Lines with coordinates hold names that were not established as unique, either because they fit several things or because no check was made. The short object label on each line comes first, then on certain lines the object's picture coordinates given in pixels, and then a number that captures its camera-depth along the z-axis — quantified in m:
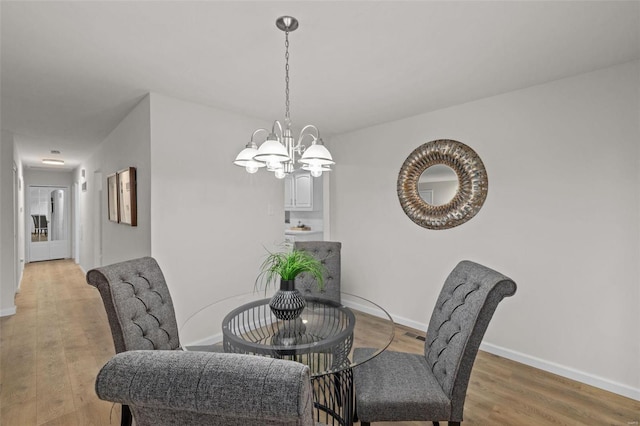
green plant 1.77
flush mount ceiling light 6.25
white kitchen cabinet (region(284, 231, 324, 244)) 6.17
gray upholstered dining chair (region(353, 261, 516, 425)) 1.43
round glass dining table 1.49
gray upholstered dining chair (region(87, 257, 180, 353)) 1.55
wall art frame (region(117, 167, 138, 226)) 3.04
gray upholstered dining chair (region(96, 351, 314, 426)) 0.60
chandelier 1.54
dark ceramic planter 1.74
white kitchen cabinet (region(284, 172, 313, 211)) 6.46
